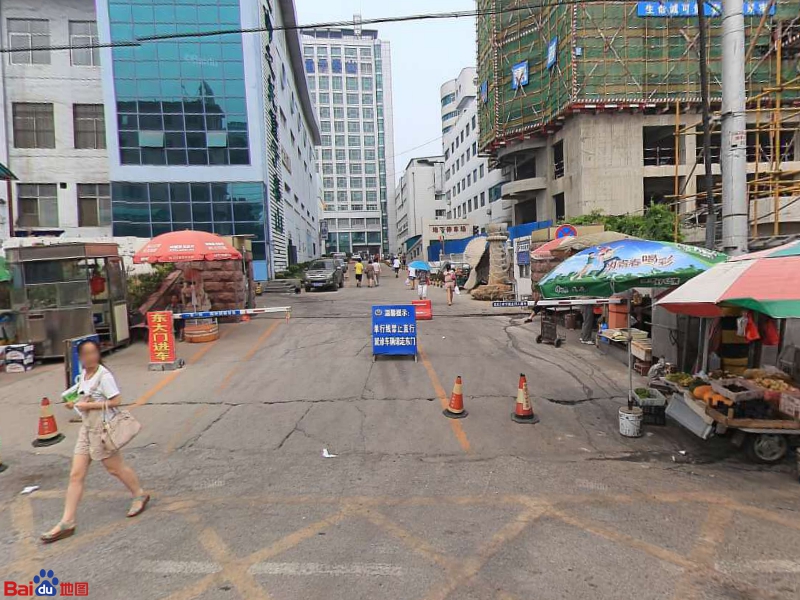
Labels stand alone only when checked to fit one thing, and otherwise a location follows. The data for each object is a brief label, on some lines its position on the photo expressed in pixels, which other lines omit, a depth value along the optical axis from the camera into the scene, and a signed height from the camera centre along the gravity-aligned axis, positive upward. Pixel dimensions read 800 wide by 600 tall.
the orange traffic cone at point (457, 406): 7.02 -2.08
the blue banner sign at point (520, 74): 38.19 +15.34
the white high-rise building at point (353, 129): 113.56 +34.58
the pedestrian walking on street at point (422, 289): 20.19 -0.95
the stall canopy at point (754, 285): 4.21 -0.29
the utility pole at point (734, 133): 7.73 +2.00
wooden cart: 5.23 -2.03
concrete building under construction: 31.97 +11.93
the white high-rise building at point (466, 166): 57.38 +14.49
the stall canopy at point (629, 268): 6.24 -0.13
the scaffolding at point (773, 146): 25.30 +7.56
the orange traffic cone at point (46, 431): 6.27 -2.01
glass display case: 10.69 -0.32
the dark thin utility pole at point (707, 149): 9.62 +2.43
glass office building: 28.28 +9.06
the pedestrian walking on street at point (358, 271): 29.66 -0.13
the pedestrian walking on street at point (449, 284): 20.72 -0.82
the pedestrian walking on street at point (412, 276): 30.67 -0.59
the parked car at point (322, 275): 28.17 -0.31
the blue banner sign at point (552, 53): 34.94 +15.55
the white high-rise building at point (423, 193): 91.94 +14.59
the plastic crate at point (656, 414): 6.60 -2.17
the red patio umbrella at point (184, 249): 11.84 +0.67
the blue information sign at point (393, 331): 10.32 -1.38
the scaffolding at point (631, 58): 31.98 +13.89
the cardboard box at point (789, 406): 5.17 -1.67
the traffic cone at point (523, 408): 6.82 -2.10
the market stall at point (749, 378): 4.41 -1.52
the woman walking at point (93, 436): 4.15 -1.41
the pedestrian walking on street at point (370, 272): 32.00 -0.24
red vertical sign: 9.95 -1.33
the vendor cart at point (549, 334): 12.12 -1.84
